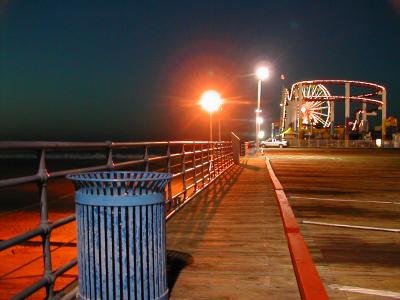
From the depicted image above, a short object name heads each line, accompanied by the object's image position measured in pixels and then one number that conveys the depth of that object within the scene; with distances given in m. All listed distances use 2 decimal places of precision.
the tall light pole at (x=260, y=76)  30.39
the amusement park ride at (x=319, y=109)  94.62
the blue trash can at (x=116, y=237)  3.16
